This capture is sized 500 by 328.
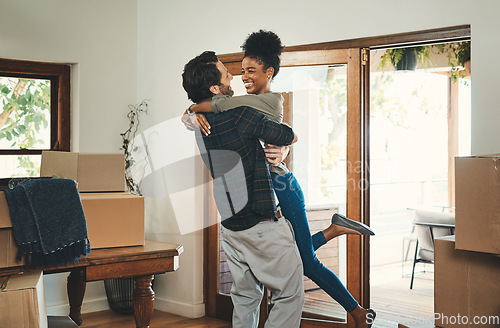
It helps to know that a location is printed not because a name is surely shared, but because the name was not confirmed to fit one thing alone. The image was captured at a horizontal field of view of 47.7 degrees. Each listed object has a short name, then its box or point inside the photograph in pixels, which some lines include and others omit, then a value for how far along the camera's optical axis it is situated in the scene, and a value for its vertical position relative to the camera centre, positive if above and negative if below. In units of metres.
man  2.32 -0.12
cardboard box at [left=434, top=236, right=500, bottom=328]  2.18 -0.48
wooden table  2.68 -0.49
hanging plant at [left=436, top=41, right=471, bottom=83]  4.01 +0.78
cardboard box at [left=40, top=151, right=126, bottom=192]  3.05 -0.02
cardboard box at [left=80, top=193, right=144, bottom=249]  2.81 -0.27
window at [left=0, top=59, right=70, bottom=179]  4.32 +0.41
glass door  3.50 +0.10
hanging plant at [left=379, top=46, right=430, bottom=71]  4.64 +0.88
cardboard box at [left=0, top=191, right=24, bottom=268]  2.38 -0.32
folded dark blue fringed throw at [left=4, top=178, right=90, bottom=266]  2.40 -0.25
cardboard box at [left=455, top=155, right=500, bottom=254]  2.11 -0.15
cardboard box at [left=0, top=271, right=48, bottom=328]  2.12 -0.53
